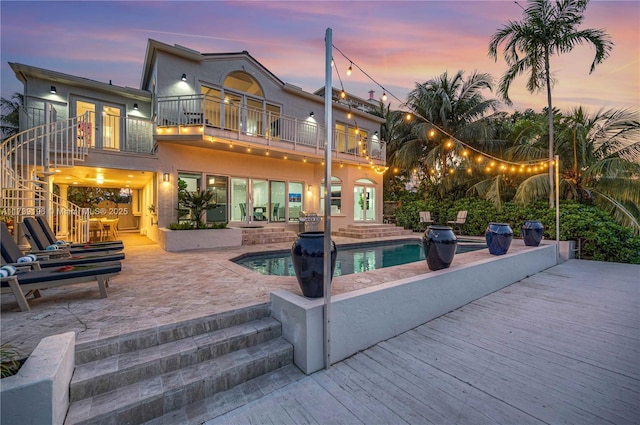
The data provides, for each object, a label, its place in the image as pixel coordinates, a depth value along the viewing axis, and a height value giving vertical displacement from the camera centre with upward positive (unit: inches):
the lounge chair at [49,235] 209.3 -17.0
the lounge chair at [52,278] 118.4 -30.4
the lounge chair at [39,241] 192.6 -19.9
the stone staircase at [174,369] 79.7 -54.6
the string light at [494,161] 203.2 +77.6
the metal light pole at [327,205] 106.8 +2.6
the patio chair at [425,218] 536.4 -13.6
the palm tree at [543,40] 348.8 +228.4
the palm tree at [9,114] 682.3 +252.5
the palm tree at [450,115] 538.6 +196.4
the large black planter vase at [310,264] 120.1 -23.6
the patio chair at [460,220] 493.7 -16.7
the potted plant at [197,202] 332.8 +12.5
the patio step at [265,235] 378.9 -34.3
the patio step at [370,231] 474.3 -36.0
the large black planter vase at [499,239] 235.6 -24.5
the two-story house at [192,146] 323.0 +95.4
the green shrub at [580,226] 313.7 -19.6
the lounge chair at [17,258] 148.2 -25.8
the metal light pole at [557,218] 301.9 -9.0
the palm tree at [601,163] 322.3 +60.1
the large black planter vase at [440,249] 174.9 -24.3
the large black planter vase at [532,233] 292.5 -24.1
